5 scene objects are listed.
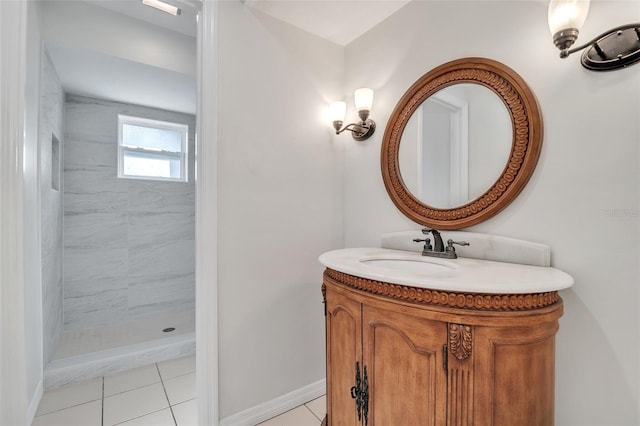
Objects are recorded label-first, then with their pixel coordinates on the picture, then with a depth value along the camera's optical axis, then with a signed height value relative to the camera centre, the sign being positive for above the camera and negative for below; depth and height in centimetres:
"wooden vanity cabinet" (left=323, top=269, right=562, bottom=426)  83 -47
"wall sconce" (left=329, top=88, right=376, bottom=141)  170 +60
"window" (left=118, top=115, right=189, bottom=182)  310 +70
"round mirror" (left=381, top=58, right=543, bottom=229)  120 +33
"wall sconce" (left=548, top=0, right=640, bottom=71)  92 +59
